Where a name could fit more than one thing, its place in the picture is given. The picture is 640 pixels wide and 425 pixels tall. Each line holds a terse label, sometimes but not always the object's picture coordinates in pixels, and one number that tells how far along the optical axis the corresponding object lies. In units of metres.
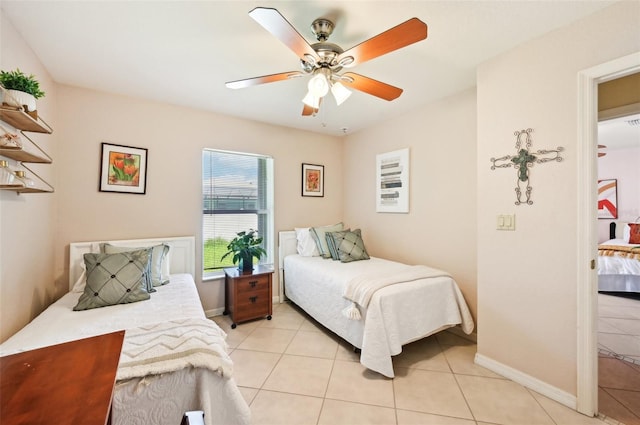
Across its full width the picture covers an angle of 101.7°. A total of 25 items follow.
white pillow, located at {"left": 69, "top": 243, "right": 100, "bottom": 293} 2.19
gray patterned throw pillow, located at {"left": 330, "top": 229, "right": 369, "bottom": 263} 3.04
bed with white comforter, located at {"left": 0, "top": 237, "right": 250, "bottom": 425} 1.12
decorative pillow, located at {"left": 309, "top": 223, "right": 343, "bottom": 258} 3.33
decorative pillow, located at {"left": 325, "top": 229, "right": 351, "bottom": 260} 3.13
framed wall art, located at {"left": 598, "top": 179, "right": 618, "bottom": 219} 5.13
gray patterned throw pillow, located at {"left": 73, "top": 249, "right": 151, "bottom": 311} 1.87
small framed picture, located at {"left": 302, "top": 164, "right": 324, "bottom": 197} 3.79
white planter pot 1.29
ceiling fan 1.22
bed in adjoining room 3.73
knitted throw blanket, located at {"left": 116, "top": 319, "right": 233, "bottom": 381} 1.14
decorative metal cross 1.83
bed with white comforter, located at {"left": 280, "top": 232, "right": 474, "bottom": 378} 2.00
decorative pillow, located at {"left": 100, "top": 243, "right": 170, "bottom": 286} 2.28
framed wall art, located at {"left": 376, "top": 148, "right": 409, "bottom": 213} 3.15
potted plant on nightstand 3.00
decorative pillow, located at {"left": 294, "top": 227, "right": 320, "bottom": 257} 3.45
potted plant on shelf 1.30
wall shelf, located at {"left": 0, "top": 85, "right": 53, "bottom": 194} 1.32
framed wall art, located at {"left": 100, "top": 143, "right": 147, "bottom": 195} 2.56
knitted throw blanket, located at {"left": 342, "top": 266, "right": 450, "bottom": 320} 2.10
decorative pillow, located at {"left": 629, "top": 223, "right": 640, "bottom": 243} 4.48
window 3.18
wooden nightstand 2.86
